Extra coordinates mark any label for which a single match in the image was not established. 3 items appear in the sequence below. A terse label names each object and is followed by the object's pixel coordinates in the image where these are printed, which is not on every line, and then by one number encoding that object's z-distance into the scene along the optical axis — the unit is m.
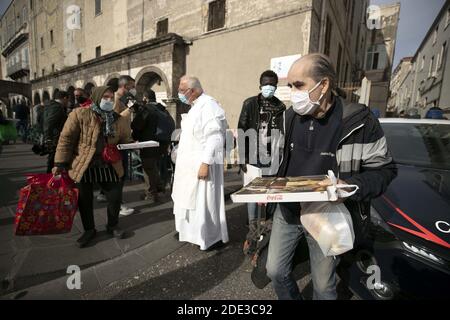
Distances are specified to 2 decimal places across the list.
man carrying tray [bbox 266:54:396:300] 1.42
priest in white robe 2.75
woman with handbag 2.74
